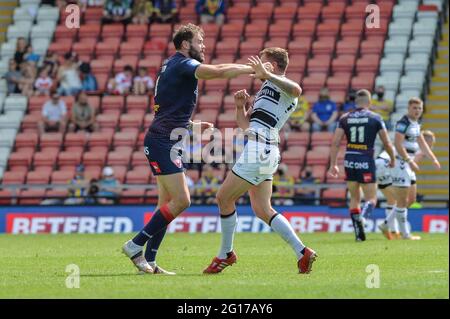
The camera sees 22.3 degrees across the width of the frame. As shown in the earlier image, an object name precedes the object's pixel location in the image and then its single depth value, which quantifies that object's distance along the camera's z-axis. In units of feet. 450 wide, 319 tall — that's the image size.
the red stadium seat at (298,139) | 88.22
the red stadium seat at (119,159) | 90.53
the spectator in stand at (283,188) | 80.89
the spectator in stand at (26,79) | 95.91
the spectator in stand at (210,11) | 98.94
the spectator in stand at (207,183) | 82.33
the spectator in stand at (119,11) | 101.76
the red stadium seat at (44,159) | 91.45
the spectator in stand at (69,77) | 94.79
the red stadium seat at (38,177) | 90.12
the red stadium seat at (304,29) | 96.48
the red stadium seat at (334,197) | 80.33
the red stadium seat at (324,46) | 94.68
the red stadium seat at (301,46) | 94.99
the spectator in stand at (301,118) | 88.07
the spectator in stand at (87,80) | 95.04
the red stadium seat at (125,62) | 97.76
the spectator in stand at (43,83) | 95.81
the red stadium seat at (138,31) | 100.32
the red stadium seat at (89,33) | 101.35
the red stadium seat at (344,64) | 93.30
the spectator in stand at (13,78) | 96.32
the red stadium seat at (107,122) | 93.15
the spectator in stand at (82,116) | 90.99
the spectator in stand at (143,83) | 92.89
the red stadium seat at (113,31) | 101.14
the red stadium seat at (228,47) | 96.02
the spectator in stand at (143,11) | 100.78
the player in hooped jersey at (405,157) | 66.03
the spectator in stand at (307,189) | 81.61
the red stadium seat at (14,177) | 90.38
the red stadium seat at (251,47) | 95.81
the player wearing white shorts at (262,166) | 39.60
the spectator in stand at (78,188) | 81.97
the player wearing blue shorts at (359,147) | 62.85
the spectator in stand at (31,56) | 97.91
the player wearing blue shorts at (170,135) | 39.78
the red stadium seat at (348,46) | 94.38
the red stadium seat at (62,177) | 89.71
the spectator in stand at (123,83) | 93.94
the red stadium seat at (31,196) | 82.74
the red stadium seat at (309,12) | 97.77
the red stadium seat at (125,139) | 91.62
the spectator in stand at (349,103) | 87.15
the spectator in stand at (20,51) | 97.43
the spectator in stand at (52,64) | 96.07
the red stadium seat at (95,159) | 90.74
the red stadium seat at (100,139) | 92.07
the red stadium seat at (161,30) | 99.49
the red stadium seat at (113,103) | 94.53
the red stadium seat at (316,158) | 86.79
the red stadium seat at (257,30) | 97.40
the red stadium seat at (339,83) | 91.61
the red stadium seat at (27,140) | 93.15
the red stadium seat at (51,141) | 92.48
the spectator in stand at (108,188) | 81.00
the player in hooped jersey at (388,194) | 67.10
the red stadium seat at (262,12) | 99.14
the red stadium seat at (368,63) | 92.89
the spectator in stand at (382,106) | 86.94
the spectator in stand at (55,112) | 92.68
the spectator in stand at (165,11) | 100.17
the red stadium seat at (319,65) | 93.61
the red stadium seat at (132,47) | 99.04
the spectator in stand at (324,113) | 86.99
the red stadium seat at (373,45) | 94.12
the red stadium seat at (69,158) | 91.04
